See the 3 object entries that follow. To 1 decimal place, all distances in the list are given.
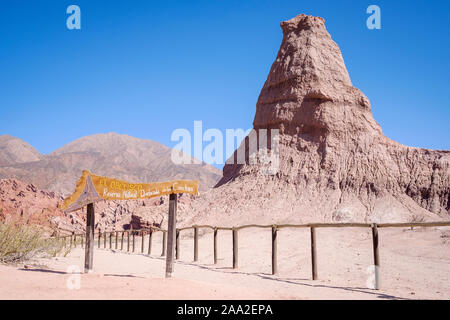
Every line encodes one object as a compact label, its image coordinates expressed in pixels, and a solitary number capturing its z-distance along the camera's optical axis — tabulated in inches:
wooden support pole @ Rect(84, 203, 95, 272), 361.4
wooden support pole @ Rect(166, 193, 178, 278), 325.1
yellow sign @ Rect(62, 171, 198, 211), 335.9
